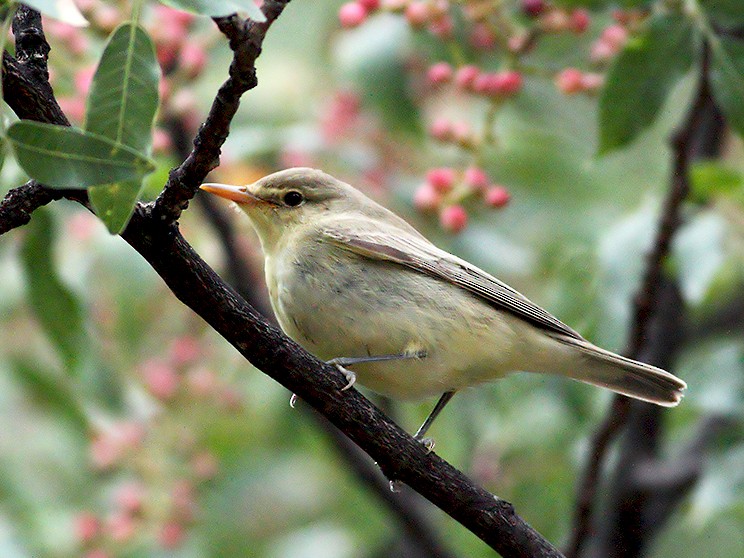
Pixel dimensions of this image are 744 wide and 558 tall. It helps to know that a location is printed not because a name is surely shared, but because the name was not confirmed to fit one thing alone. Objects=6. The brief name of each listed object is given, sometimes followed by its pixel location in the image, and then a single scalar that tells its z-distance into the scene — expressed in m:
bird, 6.47
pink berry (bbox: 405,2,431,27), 7.58
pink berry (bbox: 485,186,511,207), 7.65
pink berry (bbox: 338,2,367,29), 7.82
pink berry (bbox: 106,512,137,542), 9.16
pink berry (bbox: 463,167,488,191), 7.75
